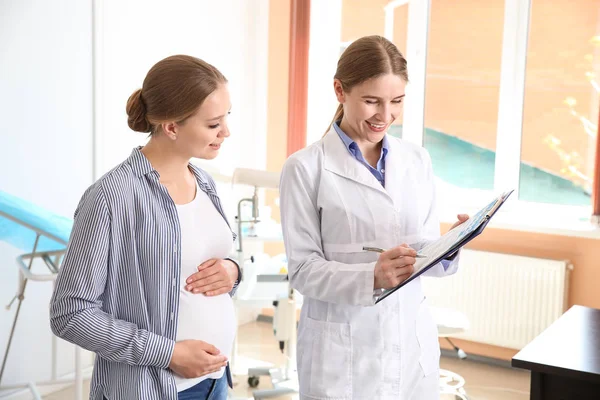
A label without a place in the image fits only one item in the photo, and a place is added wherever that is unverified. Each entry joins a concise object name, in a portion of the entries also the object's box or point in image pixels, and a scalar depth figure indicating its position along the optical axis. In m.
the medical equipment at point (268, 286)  3.28
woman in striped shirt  1.30
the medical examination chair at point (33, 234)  2.66
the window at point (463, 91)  4.27
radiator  3.86
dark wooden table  1.67
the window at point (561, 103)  4.01
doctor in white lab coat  1.61
